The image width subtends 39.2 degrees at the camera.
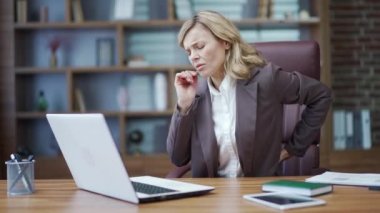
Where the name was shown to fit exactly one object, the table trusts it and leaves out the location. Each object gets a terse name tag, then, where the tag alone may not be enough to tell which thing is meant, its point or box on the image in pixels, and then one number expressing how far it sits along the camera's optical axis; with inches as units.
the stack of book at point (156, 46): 151.9
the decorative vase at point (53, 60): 147.3
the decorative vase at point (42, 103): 147.8
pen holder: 57.2
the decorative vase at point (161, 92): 147.2
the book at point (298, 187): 52.0
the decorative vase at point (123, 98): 148.6
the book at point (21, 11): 144.2
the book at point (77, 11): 145.5
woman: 74.1
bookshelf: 147.7
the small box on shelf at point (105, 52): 148.0
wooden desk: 47.6
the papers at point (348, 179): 58.6
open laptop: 48.4
